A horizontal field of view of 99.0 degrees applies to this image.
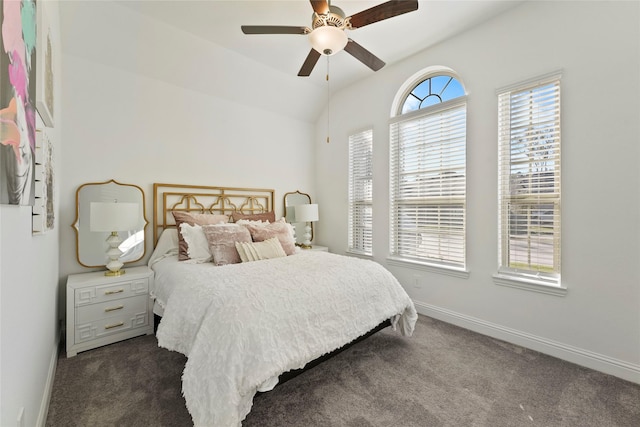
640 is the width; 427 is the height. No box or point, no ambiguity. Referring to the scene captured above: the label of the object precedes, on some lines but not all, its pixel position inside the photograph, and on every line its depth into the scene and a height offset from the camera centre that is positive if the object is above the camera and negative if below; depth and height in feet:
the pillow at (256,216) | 11.80 -0.20
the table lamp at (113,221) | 7.83 -0.28
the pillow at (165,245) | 9.94 -1.25
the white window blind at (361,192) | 12.96 +0.94
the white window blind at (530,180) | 7.70 +0.93
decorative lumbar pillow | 8.76 -1.27
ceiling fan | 6.16 +4.54
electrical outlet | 10.79 -2.76
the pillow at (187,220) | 9.26 -0.31
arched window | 9.80 +1.60
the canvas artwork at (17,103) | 2.59 +1.18
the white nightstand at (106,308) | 7.63 -2.87
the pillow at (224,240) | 8.70 -0.95
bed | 4.72 -2.15
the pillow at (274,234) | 10.04 -0.84
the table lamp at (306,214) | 13.46 -0.12
